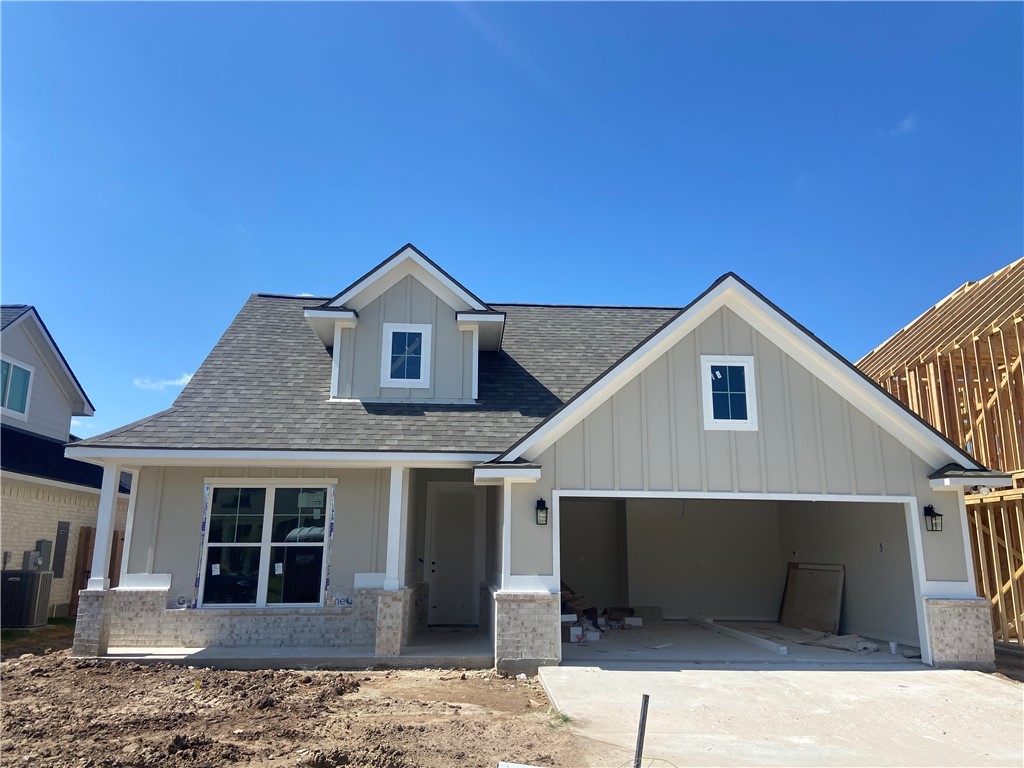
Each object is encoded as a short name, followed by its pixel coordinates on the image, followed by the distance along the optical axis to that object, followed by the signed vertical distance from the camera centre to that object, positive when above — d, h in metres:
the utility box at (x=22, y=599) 12.56 -1.47
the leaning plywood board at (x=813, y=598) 12.15 -1.32
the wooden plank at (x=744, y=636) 10.13 -1.83
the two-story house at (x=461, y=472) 9.42 +0.82
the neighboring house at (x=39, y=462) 13.43 +1.30
